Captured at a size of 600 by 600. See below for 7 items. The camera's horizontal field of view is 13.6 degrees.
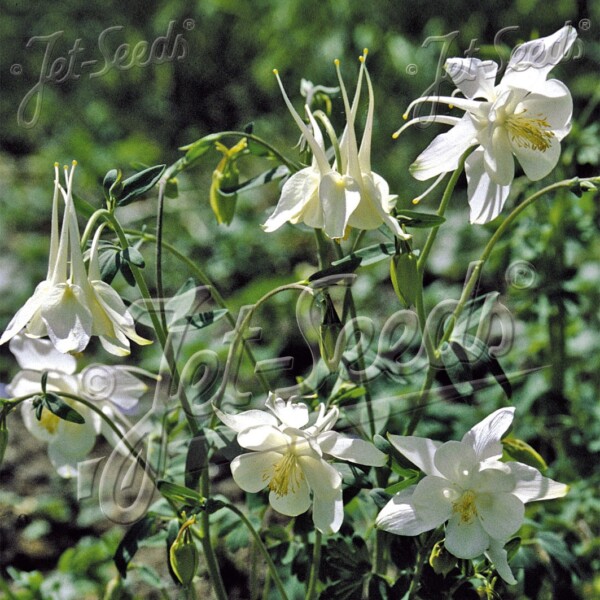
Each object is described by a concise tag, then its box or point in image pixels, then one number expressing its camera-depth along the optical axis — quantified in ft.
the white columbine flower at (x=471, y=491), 3.06
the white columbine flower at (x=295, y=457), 3.05
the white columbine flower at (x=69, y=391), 3.38
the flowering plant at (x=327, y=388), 3.07
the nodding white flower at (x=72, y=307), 3.04
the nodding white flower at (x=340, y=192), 3.07
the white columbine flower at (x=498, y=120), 3.10
